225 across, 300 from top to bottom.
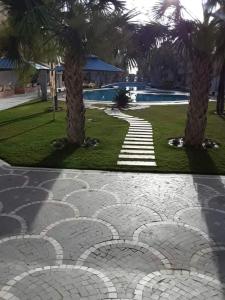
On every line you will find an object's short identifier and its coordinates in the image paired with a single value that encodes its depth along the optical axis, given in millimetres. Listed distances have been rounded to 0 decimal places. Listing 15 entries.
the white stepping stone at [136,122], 13853
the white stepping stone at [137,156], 8379
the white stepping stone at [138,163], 7760
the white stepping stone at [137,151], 8855
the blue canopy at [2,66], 19732
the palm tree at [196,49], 7681
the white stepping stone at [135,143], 9848
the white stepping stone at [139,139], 10300
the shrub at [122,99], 19650
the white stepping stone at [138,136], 10852
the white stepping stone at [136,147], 9351
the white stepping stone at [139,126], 12837
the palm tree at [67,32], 6499
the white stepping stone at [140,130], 11969
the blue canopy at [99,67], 24557
